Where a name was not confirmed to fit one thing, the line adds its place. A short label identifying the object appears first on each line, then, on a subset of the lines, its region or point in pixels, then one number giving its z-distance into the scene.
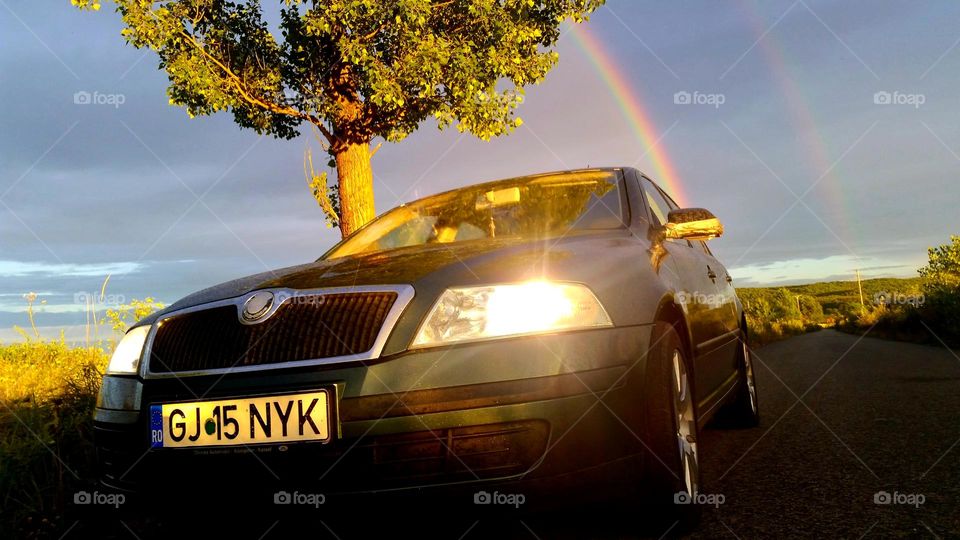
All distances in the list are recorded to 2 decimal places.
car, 1.98
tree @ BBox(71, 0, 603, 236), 7.93
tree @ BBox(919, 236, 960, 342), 19.17
